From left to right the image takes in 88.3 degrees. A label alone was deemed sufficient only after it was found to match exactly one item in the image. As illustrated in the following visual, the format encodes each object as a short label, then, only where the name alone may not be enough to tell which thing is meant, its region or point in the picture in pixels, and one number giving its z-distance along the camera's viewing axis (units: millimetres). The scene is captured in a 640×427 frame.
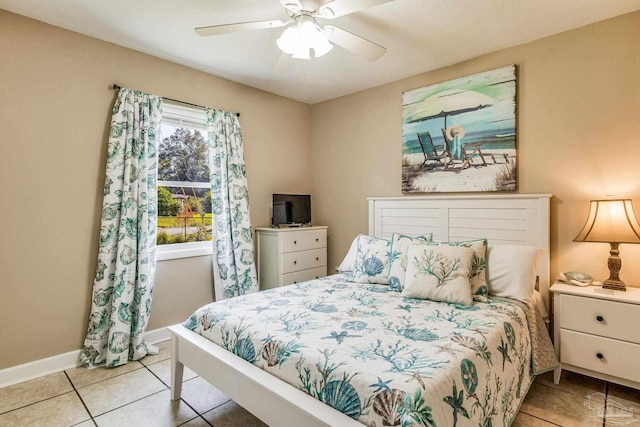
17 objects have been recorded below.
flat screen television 3682
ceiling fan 1733
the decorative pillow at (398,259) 2428
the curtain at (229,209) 3209
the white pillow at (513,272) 2184
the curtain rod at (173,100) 2625
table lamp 2059
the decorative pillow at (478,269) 2184
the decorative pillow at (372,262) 2588
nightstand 1966
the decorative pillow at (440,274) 2094
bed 1224
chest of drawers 3400
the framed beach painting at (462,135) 2697
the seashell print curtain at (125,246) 2502
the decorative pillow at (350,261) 2949
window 3043
